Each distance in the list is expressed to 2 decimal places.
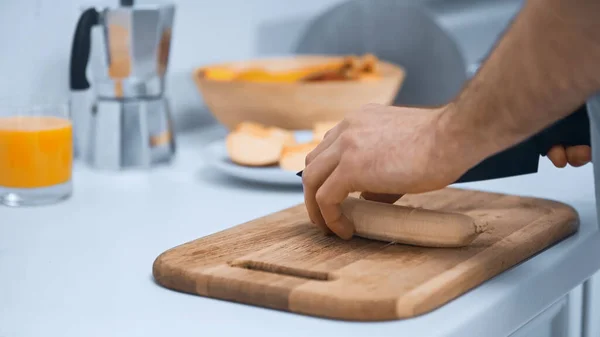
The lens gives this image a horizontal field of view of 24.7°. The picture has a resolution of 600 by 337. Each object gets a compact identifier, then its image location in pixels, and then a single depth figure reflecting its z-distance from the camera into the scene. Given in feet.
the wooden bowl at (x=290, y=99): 5.40
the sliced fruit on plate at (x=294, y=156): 4.89
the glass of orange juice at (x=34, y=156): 4.63
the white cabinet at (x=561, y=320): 4.01
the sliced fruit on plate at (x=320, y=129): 5.18
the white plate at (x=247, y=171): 4.80
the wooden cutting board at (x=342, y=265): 3.60
